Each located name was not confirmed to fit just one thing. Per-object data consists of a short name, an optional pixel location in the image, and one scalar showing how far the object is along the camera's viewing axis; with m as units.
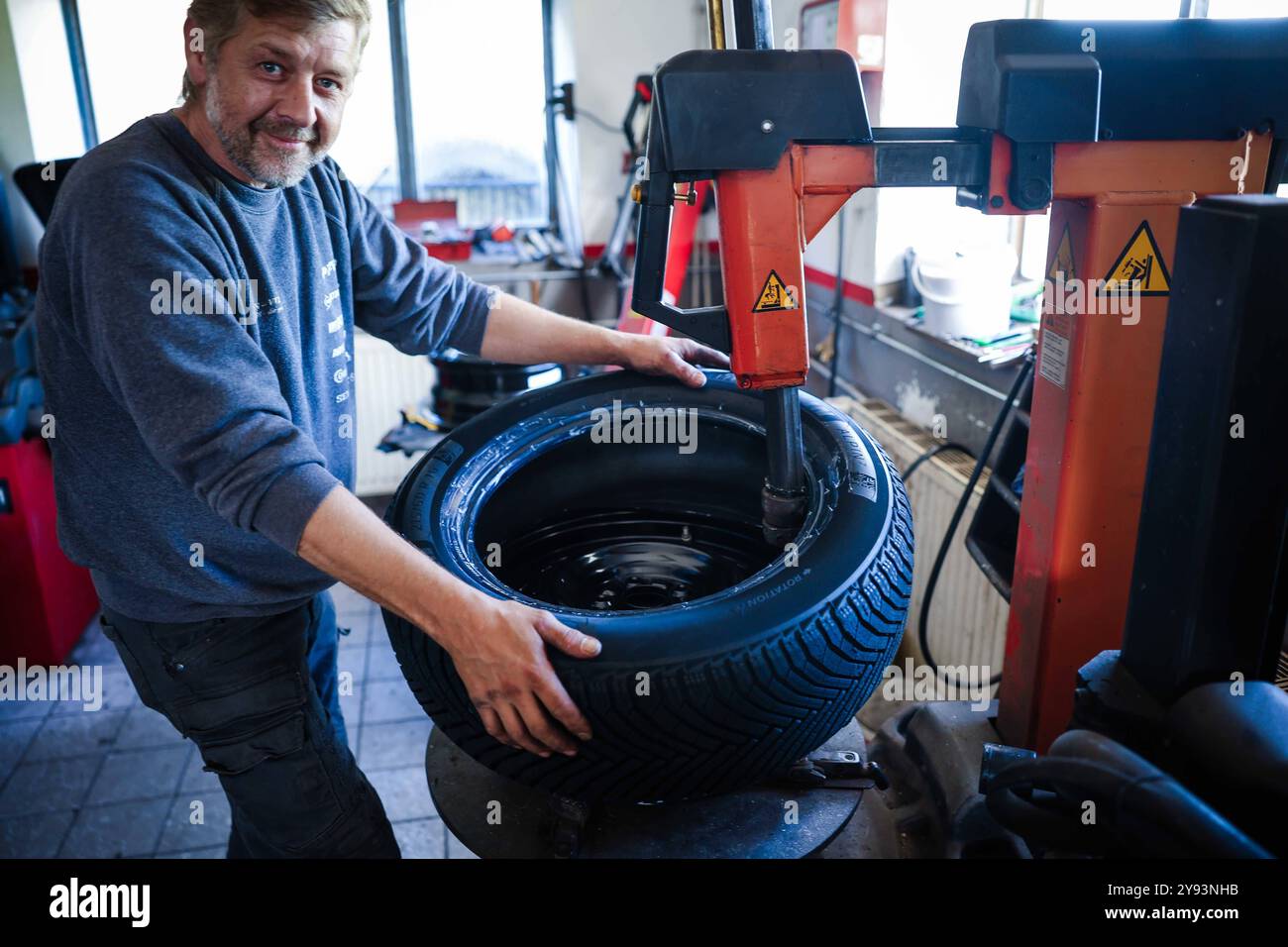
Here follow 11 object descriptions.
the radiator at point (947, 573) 2.16
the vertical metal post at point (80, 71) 3.80
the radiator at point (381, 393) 3.79
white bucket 2.26
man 0.98
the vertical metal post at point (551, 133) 4.11
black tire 0.88
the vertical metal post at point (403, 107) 3.99
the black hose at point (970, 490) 1.65
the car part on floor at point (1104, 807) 0.60
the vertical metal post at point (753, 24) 0.96
